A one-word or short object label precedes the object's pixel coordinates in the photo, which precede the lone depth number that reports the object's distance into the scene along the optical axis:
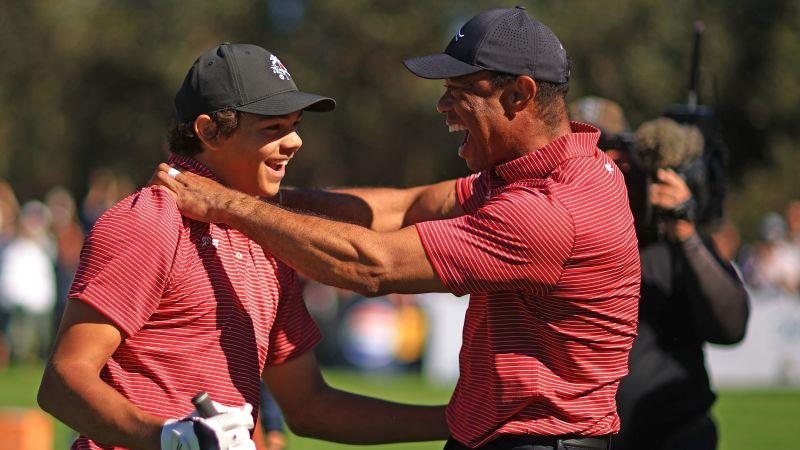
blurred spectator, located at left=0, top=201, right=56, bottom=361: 17.89
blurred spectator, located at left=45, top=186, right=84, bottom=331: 17.73
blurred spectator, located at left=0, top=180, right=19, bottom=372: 18.23
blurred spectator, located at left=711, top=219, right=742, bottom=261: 17.11
